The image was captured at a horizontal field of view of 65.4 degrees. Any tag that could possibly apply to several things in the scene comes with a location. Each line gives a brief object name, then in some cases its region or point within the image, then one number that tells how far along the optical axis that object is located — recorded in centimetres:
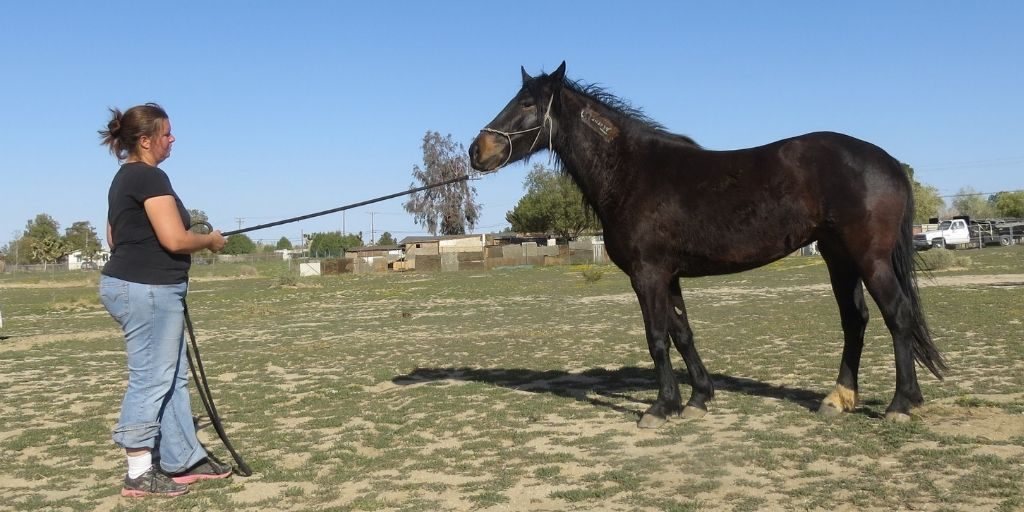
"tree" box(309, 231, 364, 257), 12512
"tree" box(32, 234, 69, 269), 9519
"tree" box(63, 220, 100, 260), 10749
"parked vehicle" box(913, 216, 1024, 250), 4834
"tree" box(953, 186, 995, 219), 12184
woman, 466
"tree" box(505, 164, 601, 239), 7850
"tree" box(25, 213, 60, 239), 11200
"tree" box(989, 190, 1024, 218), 9648
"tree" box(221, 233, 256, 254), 13290
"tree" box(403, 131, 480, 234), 8681
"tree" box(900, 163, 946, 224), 9797
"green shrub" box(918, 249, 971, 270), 2817
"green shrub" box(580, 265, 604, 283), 3074
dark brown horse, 588
